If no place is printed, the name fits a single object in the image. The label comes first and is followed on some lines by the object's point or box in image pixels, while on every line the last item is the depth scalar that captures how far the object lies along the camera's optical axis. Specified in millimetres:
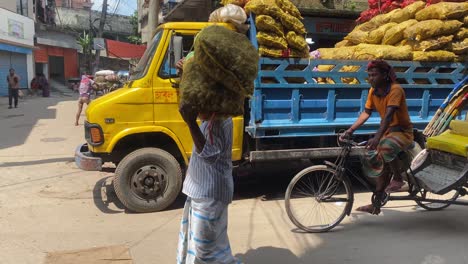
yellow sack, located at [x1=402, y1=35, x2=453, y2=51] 5582
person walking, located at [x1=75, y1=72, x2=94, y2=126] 12406
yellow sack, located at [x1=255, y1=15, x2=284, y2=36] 5016
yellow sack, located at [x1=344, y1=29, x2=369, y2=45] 6316
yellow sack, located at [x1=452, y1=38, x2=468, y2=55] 5668
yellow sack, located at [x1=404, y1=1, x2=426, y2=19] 6094
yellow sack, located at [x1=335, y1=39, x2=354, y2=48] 6627
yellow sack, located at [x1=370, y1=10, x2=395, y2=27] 6367
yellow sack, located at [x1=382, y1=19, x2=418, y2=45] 5855
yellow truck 4941
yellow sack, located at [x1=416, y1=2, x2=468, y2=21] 5621
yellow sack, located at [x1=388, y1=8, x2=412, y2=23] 6141
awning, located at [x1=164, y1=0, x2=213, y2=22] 11008
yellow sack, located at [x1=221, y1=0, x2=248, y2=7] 5336
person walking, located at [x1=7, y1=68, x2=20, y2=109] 17266
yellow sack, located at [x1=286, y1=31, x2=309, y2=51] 5195
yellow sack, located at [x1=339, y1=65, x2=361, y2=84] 5461
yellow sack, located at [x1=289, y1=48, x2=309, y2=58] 5246
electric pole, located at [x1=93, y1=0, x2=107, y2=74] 24519
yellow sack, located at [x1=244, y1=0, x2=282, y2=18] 5020
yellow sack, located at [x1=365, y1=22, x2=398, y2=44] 6082
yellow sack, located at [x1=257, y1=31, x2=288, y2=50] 5043
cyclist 4148
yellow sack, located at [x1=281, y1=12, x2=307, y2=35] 5195
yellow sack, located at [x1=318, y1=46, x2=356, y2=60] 5734
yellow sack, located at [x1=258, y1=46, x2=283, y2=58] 5070
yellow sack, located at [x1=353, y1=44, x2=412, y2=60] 5543
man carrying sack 2363
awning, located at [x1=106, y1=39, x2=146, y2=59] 37688
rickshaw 4336
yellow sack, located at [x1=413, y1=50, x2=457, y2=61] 5578
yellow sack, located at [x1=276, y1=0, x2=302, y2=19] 5291
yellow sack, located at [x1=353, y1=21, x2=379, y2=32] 6629
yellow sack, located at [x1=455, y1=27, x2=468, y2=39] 5711
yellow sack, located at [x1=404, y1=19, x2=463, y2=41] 5547
